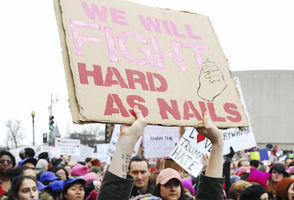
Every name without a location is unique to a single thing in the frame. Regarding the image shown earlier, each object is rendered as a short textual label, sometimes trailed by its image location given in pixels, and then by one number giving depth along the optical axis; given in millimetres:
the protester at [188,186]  4927
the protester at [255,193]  4374
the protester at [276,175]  5980
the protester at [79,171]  7117
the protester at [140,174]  4117
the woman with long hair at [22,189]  4137
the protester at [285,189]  4492
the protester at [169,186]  3930
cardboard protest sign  2451
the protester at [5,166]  5047
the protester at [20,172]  4810
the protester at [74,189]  4781
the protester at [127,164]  2021
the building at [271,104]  51031
